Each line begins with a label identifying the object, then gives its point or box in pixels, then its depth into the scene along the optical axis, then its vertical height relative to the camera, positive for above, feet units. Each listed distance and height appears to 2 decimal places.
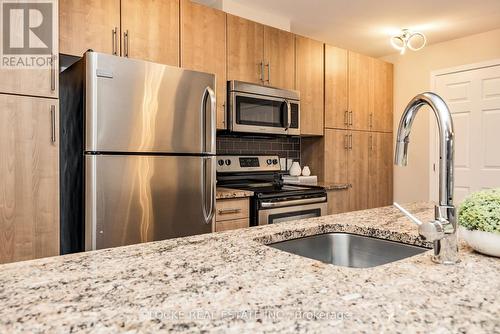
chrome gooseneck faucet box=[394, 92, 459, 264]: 2.72 -0.30
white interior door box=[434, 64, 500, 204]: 11.84 +1.34
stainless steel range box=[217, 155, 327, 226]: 8.63 -0.73
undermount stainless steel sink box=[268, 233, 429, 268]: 3.87 -1.00
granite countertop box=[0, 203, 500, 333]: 1.73 -0.78
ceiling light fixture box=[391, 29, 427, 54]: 12.01 +4.41
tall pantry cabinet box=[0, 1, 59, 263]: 5.82 +0.04
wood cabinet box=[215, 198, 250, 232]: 8.19 -1.21
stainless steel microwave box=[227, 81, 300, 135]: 9.35 +1.51
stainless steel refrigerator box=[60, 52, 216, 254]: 6.31 +0.21
